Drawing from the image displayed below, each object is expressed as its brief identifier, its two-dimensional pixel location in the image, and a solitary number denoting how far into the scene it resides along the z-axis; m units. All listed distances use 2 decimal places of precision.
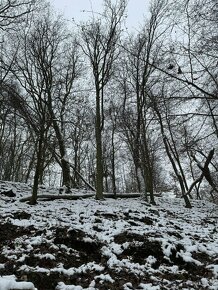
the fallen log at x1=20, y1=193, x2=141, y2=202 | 7.74
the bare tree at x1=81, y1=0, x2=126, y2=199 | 10.26
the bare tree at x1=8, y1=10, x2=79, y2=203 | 7.73
